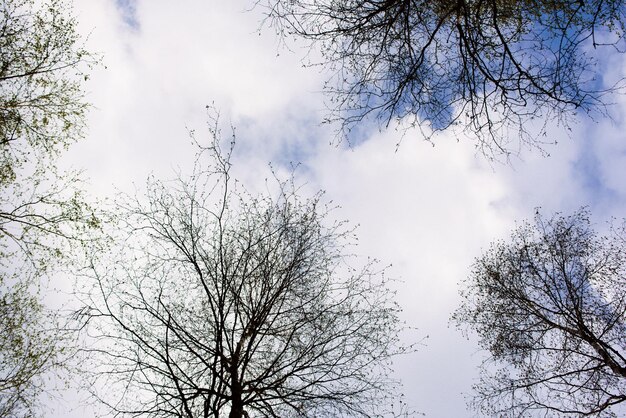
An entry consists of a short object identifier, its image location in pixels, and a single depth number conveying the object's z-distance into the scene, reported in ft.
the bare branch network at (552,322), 27.55
